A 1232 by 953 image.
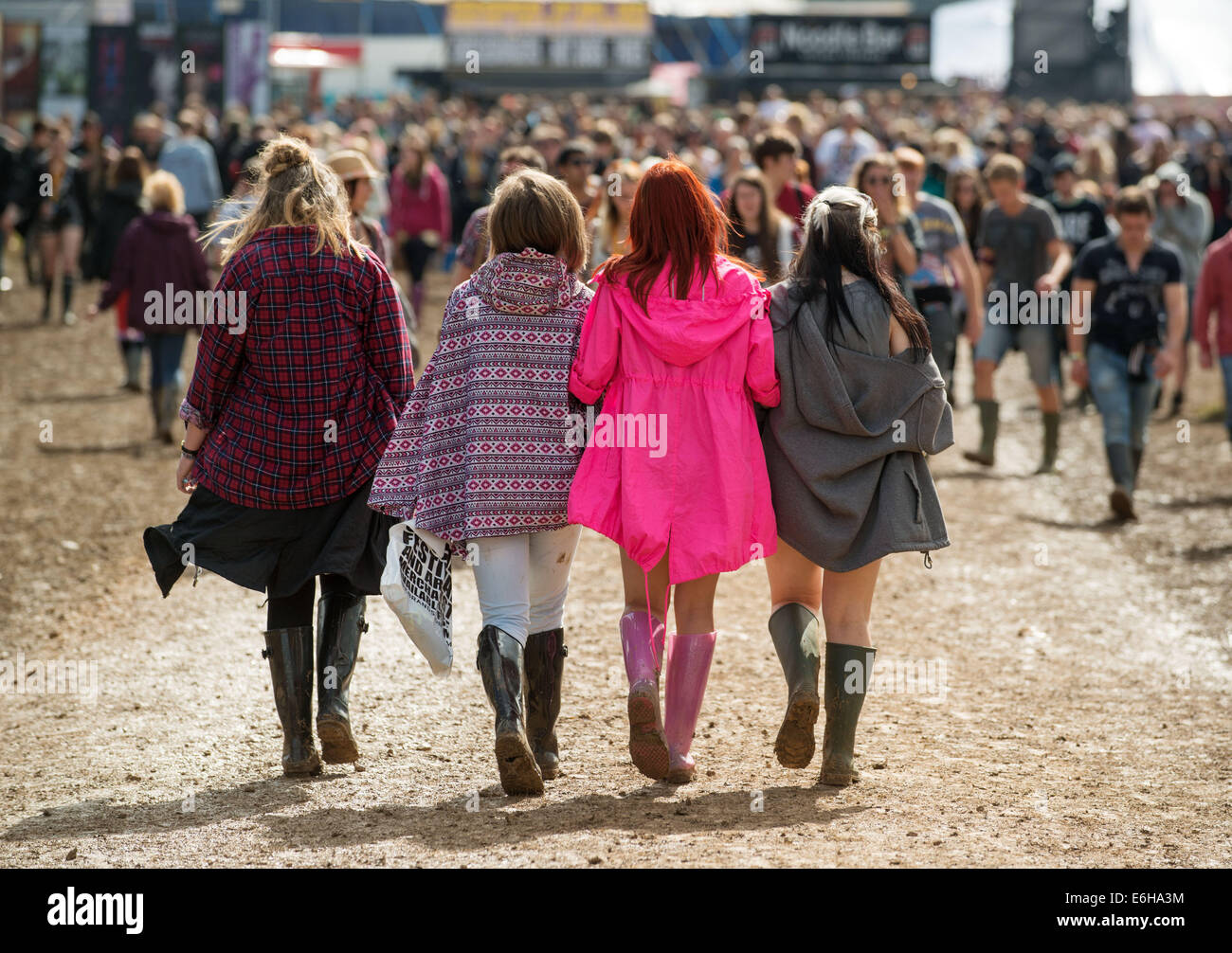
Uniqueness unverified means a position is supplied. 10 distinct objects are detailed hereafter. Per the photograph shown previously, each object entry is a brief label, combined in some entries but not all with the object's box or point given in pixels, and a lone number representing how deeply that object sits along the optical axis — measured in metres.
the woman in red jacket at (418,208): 16.97
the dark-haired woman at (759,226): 8.90
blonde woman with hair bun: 5.40
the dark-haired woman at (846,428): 5.25
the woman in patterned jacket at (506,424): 5.13
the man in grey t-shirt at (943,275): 10.44
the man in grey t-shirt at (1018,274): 11.52
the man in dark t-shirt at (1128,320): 10.34
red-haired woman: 5.13
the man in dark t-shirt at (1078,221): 13.24
